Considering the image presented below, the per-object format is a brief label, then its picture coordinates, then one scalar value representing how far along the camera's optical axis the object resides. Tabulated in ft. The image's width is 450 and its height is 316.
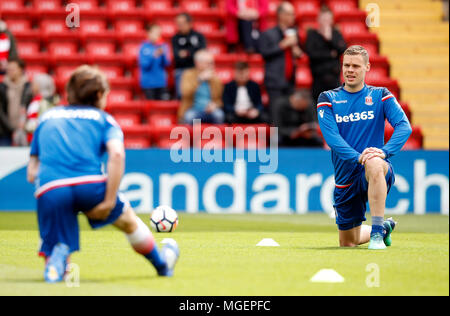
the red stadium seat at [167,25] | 62.08
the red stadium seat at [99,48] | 60.85
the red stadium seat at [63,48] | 60.95
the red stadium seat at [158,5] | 63.31
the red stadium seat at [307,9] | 61.93
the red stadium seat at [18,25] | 62.18
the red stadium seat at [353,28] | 62.13
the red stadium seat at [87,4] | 62.75
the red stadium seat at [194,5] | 63.16
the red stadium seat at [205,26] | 62.08
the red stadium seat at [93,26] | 61.82
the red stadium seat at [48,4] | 63.00
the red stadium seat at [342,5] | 63.67
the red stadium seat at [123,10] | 62.13
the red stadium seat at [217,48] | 60.75
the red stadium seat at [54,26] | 62.08
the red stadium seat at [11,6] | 62.13
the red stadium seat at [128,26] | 62.39
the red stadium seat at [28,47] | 61.00
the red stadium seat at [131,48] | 60.49
